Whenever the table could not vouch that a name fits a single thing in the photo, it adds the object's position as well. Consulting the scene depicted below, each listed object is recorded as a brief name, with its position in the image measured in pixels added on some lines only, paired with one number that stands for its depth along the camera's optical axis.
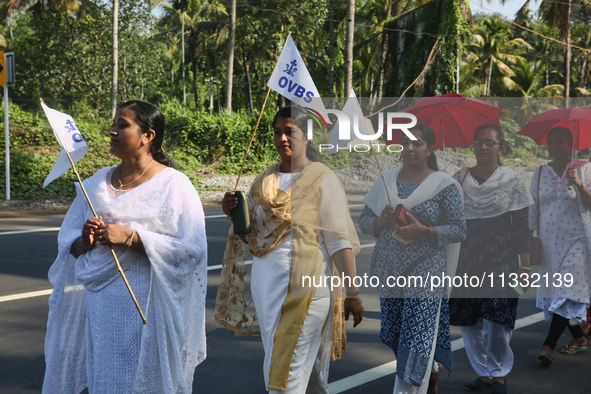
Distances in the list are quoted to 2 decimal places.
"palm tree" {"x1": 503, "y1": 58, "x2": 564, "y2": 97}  42.25
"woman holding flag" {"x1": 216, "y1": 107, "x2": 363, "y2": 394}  2.78
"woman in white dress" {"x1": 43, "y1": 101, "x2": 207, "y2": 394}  2.55
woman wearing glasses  3.43
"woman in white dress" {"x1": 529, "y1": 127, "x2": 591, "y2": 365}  4.12
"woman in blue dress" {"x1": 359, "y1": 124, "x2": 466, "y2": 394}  3.07
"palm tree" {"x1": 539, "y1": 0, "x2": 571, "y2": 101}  30.30
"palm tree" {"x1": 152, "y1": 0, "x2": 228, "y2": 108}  39.88
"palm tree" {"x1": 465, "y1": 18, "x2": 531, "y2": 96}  42.66
